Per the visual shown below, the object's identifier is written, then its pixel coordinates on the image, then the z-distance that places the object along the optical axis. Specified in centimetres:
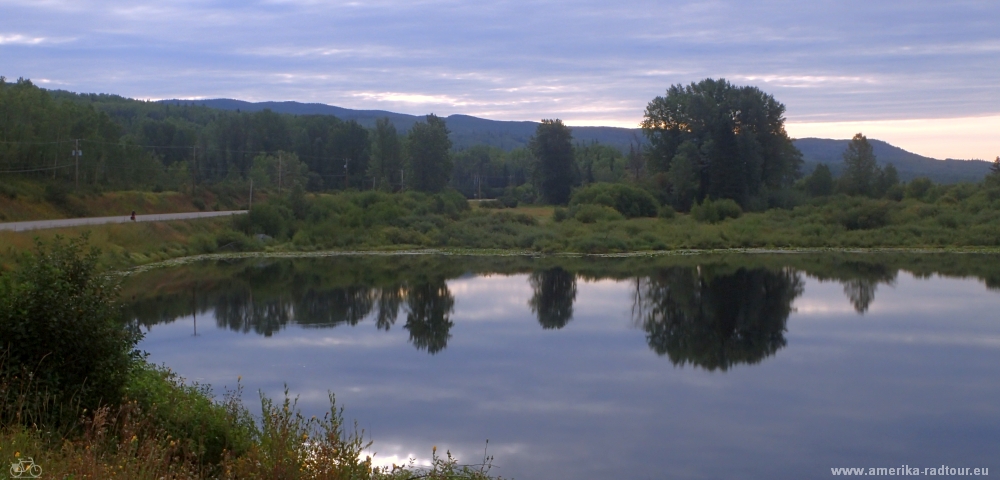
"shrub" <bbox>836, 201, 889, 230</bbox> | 4588
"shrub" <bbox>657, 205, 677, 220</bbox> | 5131
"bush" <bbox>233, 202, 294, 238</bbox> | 4072
